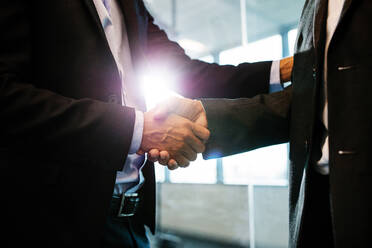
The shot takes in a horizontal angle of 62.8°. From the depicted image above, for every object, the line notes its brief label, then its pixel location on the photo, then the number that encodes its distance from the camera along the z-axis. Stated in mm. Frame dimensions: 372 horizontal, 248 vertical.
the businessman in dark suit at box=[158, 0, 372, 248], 566
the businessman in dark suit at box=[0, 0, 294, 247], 674
